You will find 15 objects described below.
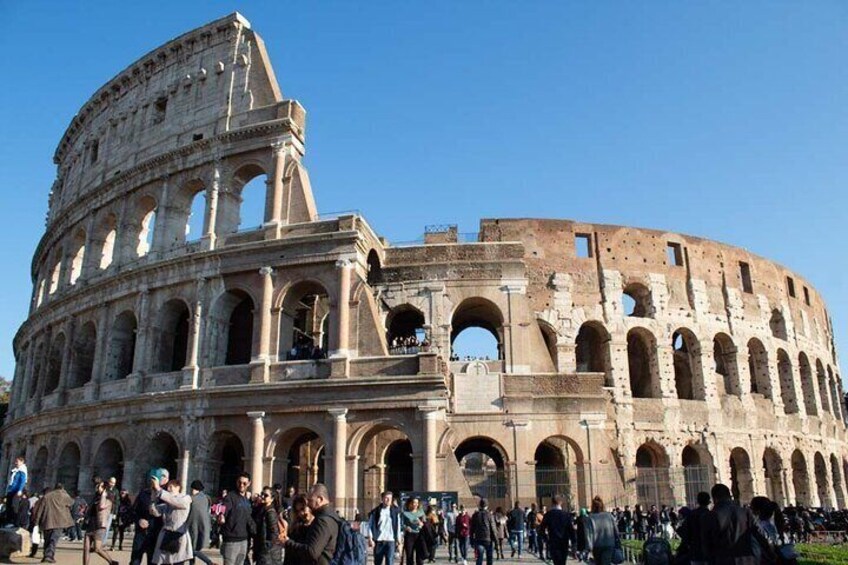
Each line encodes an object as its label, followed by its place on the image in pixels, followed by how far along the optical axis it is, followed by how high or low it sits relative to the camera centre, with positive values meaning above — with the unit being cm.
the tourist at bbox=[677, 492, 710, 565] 598 -28
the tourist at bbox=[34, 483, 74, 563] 1085 -12
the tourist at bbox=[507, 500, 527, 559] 1548 -54
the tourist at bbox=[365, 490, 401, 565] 1013 -41
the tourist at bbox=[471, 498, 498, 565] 1110 -44
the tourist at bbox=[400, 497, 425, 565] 1034 -44
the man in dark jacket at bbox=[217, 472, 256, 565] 759 -24
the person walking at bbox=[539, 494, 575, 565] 907 -36
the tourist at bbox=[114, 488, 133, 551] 1351 -20
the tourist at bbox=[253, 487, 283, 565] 736 -37
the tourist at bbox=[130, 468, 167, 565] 759 -20
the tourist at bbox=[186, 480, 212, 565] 744 -17
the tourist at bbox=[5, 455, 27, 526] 1196 +36
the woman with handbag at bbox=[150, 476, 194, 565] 718 -30
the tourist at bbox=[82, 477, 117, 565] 948 -20
